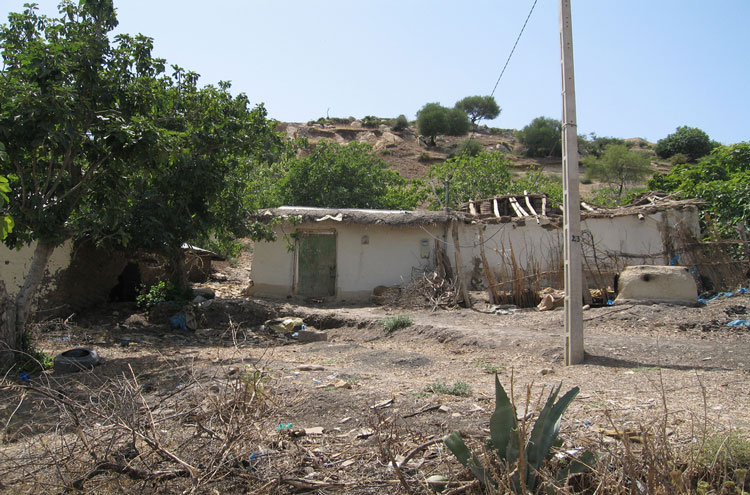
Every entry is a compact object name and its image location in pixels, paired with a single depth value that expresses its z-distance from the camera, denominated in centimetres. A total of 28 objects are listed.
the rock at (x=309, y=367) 607
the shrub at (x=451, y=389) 471
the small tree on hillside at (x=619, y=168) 3516
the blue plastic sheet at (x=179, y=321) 1004
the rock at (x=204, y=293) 1187
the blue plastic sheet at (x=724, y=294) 964
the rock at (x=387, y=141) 4362
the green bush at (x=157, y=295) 1064
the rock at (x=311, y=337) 925
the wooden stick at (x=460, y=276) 1126
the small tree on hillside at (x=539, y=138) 4553
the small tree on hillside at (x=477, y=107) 5403
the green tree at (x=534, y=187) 1920
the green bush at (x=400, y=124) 5006
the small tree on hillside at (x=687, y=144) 4231
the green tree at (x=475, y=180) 1947
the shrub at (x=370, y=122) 5115
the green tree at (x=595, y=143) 4638
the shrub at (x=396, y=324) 948
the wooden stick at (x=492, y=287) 1085
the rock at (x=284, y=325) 998
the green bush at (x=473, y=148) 3656
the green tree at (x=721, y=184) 1152
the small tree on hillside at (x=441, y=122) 4697
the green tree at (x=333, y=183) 1678
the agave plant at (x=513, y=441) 282
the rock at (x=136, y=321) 1027
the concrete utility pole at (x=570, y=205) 633
